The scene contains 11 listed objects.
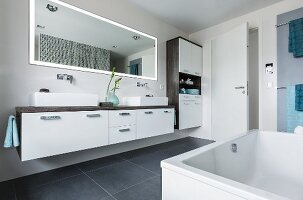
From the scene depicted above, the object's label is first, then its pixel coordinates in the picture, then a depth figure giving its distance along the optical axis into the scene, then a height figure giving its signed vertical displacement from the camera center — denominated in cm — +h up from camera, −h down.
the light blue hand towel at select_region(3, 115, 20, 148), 134 -29
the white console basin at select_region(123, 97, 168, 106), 241 -1
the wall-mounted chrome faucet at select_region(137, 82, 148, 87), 281 +28
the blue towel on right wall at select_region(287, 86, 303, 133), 241 -19
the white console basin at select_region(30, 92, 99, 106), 158 +1
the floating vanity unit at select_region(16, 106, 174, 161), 139 -28
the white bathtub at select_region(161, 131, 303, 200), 65 -41
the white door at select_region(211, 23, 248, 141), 276 +32
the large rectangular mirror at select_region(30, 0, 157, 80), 186 +80
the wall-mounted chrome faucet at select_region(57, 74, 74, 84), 195 +28
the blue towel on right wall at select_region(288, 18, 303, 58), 234 +90
